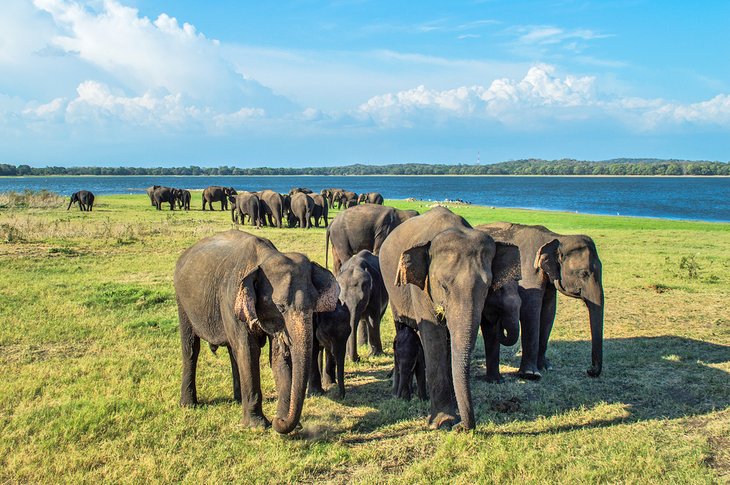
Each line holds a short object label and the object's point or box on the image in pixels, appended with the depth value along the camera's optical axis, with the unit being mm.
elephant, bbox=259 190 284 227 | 36219
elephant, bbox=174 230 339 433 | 6270
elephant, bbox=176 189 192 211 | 51906
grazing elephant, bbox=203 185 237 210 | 50156
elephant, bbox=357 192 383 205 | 48262
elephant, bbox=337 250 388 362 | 9180
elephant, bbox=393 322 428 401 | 8172
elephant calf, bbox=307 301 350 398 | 8008
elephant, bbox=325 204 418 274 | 16156
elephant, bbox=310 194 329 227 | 36531
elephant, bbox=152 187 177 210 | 50031
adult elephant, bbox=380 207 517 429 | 6387
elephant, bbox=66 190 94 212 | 45281
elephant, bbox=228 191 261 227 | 36469
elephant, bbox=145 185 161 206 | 51388
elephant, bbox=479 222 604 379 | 9320
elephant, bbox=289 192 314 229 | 35062
